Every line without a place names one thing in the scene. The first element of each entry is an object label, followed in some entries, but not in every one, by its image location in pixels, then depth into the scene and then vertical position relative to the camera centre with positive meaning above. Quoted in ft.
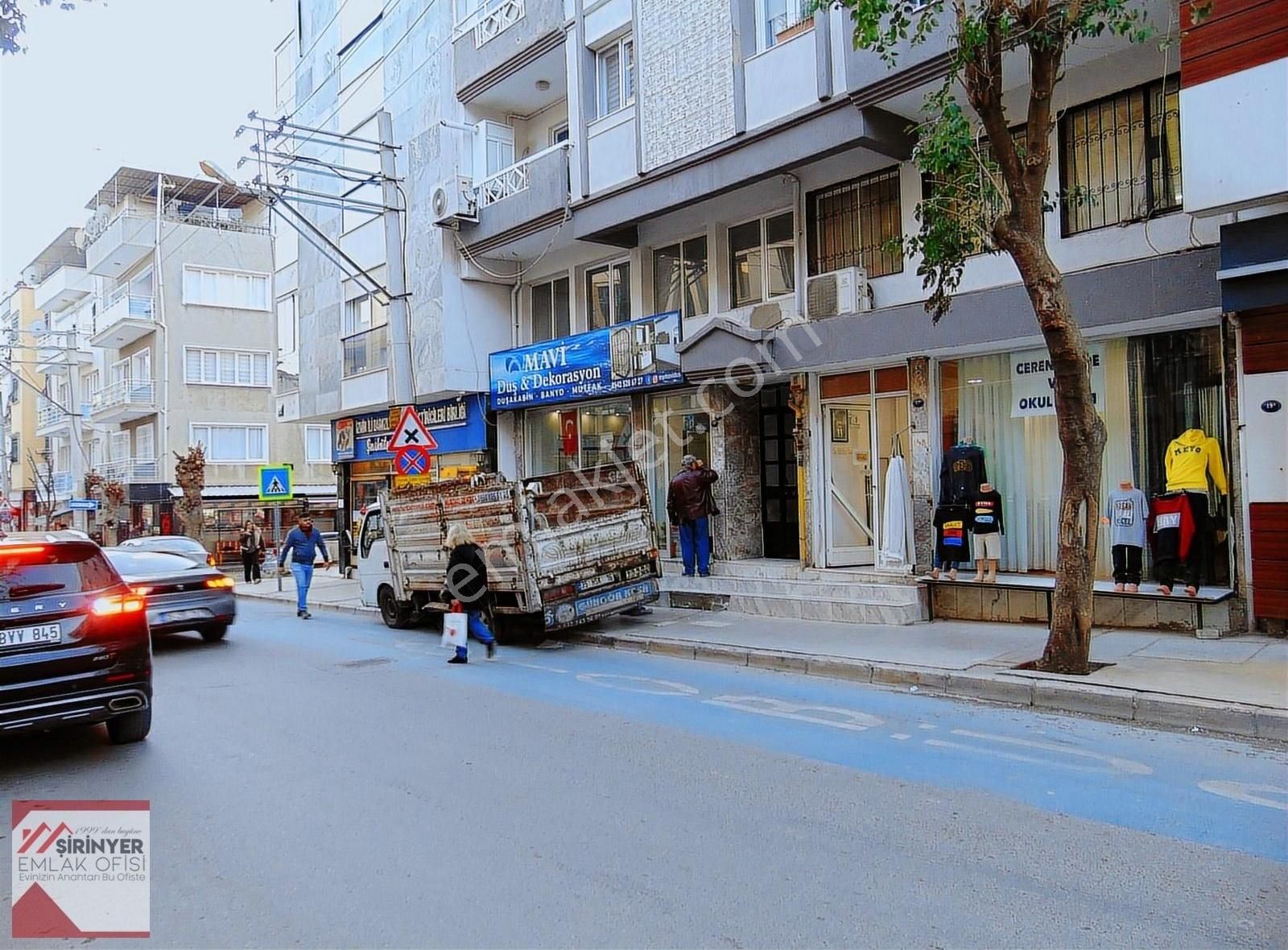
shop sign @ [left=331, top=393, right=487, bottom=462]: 65.21 +4.85
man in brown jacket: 46.29 -1.41
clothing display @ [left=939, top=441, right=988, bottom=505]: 38.19 +0.00
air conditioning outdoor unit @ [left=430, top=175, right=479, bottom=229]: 60.85 +19.27
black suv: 20.15 -3.19
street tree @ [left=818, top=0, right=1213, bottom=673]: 25.20 +8.13
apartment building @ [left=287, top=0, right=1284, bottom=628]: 34.01 +10.26
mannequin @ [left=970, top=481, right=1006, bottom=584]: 37.24 -2.37
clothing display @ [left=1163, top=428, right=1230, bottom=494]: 31.89 +0.12
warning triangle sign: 49.19 +3.11
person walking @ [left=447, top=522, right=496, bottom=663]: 36.60 -3.73
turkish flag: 60.73 +3.60
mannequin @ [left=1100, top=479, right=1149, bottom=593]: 33.68 -2.37
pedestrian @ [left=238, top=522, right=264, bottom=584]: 81.76 -5.22
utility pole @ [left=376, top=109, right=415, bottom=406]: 65.67 +15.83
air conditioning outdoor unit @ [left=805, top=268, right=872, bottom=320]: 41.68 +8.52
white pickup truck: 37.50 -2.46
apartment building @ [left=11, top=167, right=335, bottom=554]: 122.93 +20.54
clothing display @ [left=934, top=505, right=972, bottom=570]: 38.19 -2.58
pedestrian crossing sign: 72.54 +1.03
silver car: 39.11 -4.16
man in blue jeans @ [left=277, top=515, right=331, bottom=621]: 52.80 -3.53
